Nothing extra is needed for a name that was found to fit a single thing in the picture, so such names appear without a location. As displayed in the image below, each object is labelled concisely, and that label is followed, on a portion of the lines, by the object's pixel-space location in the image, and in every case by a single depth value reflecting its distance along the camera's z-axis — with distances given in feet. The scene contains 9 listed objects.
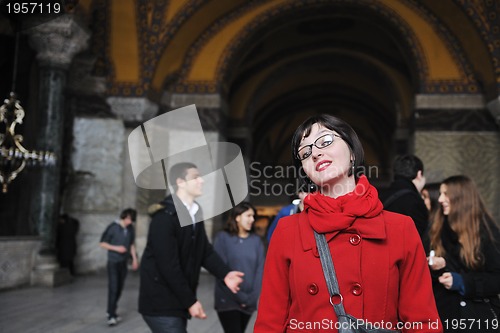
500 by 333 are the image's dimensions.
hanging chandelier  24.44
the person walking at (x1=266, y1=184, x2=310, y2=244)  13.20
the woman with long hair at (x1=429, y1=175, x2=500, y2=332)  7.89
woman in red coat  4.44
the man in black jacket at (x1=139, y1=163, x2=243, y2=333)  8.74
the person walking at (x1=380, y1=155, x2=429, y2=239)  9.07
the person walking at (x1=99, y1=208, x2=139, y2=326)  17.33
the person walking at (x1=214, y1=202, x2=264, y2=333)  11.72
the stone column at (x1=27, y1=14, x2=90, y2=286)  26.11
